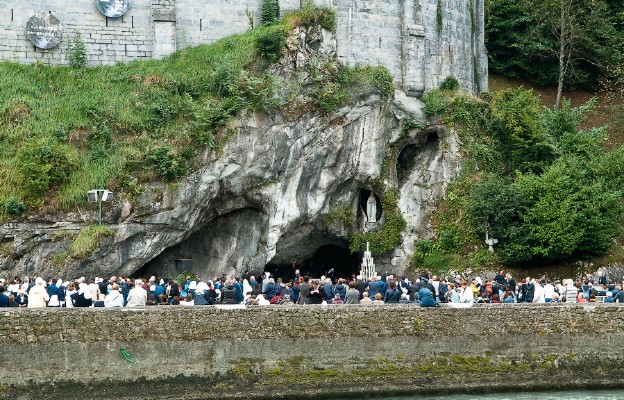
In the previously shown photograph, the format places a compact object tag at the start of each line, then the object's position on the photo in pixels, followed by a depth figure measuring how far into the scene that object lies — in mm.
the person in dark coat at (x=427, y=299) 28938
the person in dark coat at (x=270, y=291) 31698
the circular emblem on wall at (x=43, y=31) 41031
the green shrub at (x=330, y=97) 41469
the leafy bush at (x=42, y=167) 36594
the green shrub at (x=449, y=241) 42188
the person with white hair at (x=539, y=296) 32688
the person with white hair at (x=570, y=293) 32719
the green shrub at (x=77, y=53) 41312
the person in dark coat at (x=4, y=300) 27703
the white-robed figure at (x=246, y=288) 32881
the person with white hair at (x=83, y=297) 28905
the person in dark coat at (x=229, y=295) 29375
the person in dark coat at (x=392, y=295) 30281
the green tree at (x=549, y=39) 53219
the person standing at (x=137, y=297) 28312
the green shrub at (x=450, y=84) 44969
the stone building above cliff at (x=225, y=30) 41375
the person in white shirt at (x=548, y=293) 32719
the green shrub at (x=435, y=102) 43897
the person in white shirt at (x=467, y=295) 31656
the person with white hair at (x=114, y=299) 28469
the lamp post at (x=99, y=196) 35219
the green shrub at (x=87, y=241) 36094
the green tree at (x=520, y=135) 44031
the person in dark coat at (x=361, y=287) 32625
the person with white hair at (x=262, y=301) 29297
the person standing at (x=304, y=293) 30478
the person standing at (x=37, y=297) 27875
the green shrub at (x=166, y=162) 38125
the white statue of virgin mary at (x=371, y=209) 43438
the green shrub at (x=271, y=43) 41250
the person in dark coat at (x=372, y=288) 32000
